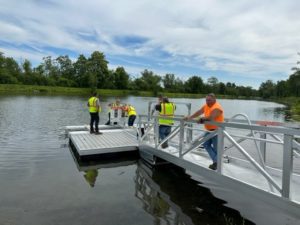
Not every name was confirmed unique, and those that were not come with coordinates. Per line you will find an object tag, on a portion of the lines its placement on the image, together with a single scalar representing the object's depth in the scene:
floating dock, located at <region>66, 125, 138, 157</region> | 8.65
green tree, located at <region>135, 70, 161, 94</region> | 94.00
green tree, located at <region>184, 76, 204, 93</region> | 113.67
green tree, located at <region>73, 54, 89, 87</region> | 81.50
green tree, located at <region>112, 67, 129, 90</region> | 87.00
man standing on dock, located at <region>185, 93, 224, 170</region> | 5.29
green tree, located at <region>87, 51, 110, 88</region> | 84.19
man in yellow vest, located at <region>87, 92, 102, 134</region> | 10.71
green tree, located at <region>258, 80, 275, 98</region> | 123.94
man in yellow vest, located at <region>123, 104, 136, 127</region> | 12.97
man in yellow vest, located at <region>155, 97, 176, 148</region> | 7.92
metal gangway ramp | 3.68
